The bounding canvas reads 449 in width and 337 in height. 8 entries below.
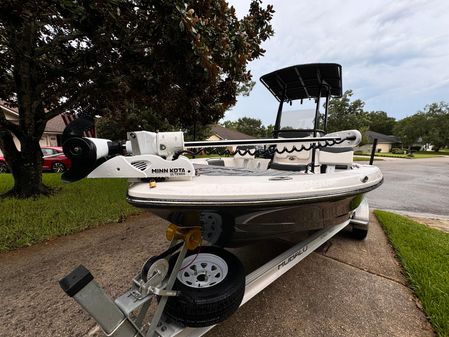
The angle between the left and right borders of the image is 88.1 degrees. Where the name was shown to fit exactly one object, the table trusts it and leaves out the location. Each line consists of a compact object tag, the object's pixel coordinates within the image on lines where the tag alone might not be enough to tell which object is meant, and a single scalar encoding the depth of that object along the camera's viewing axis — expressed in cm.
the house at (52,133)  1759
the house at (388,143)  5347
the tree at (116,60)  307
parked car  1081
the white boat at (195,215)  129
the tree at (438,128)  4429
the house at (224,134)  3240
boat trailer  112
